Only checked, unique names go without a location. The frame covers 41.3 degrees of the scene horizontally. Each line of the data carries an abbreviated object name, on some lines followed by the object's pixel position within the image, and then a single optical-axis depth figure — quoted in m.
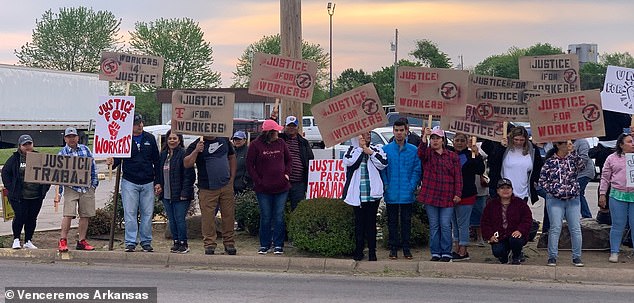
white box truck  37.88
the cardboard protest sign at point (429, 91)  11.42
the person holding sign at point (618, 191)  10.52
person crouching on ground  10.28
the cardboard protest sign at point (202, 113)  11.27
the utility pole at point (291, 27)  13.35
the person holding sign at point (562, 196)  10.34
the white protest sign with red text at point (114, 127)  11.45
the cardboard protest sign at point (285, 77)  12.51
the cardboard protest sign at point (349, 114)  11.24
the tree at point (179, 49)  73.56
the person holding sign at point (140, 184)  11.59
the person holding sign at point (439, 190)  10.56
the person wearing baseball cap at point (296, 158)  11.97
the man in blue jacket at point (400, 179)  10.81
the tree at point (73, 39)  78.12
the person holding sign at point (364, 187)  10.70
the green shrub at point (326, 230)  10.97
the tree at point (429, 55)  70.12
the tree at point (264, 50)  78.38
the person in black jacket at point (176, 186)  11.45
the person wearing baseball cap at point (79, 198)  11.66
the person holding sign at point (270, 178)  11.32
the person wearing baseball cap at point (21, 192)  11.74
